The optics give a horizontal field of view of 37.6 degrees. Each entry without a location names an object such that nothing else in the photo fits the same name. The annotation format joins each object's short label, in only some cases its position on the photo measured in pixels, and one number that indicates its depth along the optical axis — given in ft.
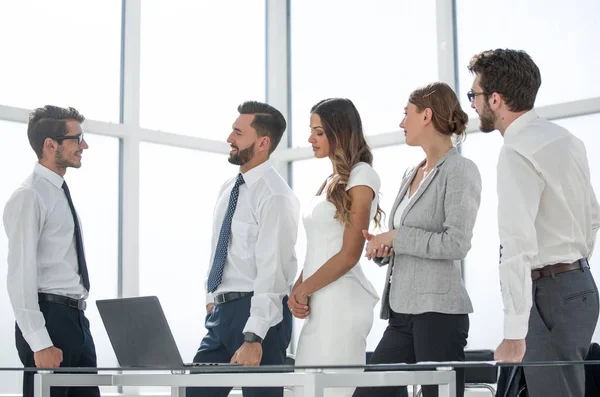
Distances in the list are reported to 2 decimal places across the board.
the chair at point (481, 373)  15.29
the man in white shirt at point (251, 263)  10.96
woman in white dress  10.29
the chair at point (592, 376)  8.36
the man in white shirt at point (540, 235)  7.95
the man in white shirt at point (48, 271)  11.75
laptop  8.96
